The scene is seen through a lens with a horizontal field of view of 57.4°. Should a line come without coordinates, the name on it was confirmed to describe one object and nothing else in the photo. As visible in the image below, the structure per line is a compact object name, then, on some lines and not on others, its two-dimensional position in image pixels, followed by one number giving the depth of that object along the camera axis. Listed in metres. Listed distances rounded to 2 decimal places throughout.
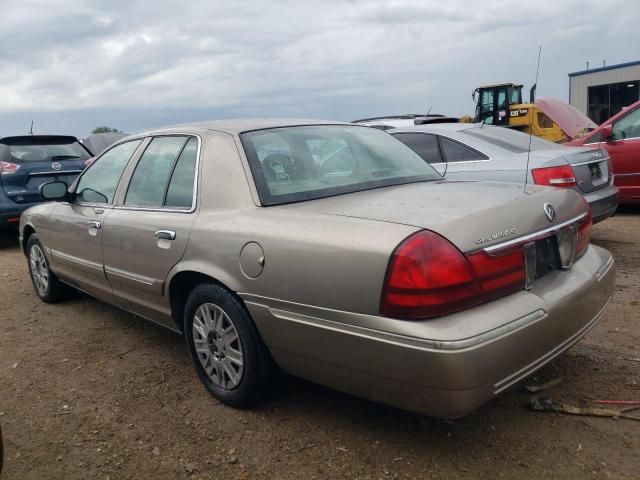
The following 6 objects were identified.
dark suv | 8.09
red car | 7.53
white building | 28.94
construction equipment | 18.33
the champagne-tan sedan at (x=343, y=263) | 2.23
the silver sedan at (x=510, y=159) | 5.41
